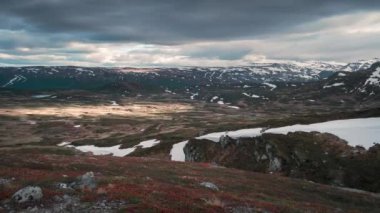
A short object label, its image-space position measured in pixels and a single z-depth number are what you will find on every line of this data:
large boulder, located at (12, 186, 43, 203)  20.82
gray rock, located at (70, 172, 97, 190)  24.75
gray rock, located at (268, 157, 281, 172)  58.34
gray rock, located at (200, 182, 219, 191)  31.87
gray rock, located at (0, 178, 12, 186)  24.97
